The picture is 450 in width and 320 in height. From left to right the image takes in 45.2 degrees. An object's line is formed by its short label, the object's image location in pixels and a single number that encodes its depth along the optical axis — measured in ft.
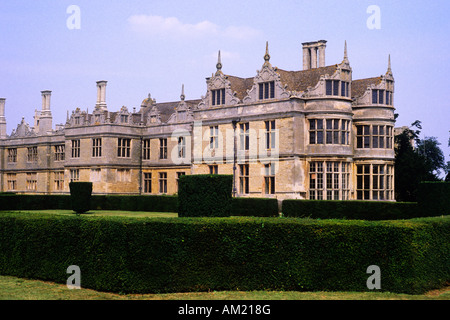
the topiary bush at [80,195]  116.88
